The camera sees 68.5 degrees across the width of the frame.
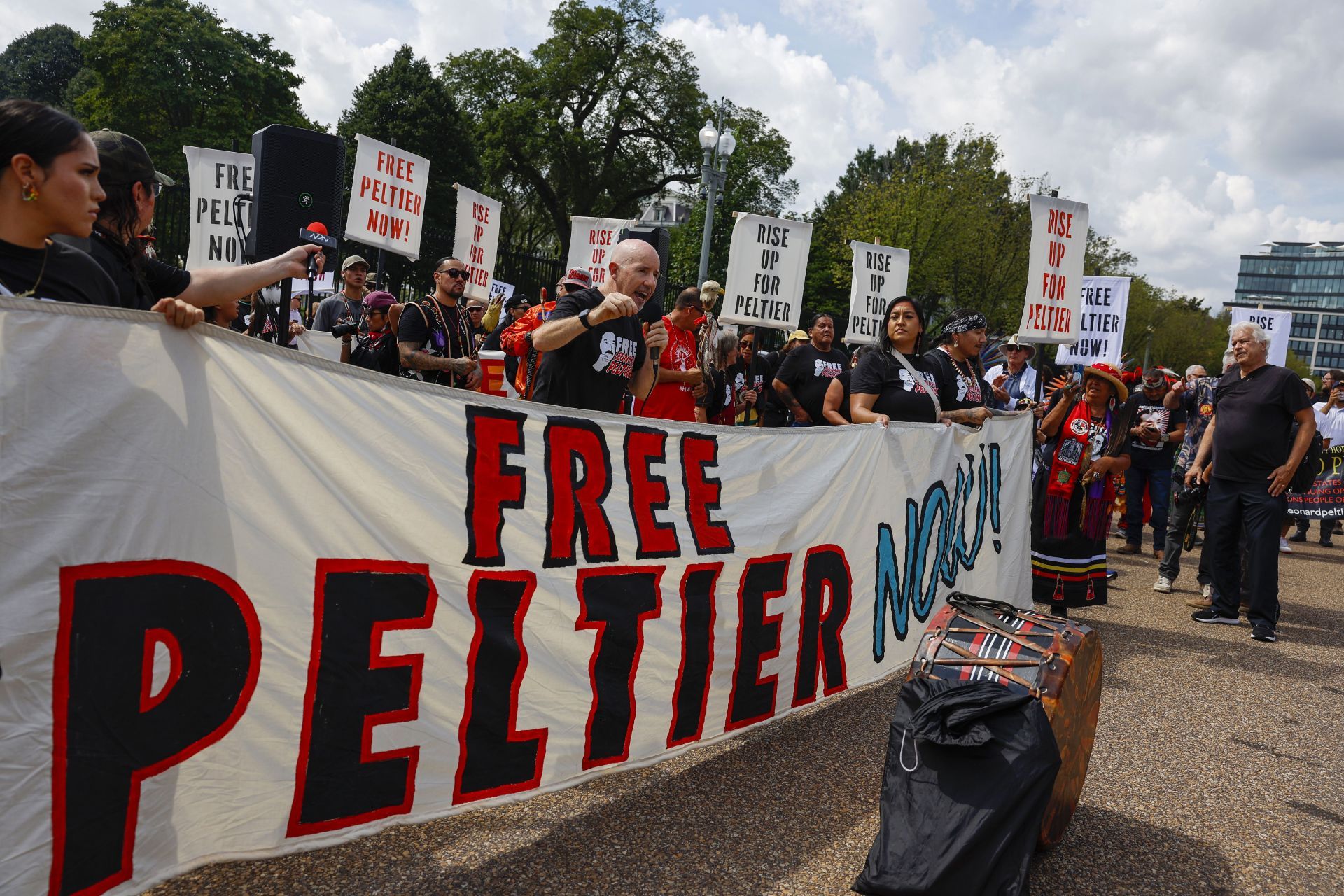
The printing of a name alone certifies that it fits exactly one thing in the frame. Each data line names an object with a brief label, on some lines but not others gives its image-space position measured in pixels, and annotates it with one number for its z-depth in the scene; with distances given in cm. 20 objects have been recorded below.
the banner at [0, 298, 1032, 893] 204
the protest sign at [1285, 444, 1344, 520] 1218
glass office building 17075
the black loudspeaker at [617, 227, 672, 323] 702
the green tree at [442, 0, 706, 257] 4028
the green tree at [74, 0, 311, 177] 4019
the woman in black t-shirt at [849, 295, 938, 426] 549
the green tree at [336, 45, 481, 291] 4131
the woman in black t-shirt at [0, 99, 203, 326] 217
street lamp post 1962
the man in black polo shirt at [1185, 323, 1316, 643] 695
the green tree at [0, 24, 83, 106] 6206
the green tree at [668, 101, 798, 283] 2634
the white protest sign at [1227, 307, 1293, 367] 1270
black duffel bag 259
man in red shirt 658
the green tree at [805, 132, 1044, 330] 3394
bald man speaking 402
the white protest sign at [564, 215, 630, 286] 1191
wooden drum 301
